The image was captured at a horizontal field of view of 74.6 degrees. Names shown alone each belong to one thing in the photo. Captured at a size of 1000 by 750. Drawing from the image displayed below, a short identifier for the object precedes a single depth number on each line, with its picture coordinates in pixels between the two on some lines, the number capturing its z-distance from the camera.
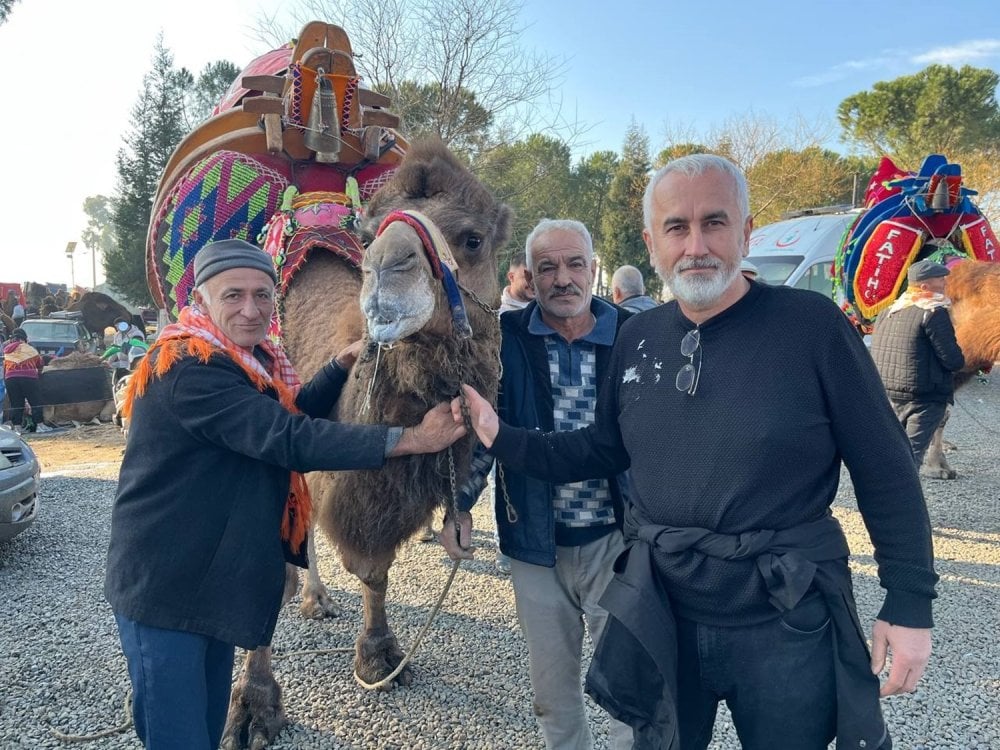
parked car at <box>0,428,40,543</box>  5.30
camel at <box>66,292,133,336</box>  25.61
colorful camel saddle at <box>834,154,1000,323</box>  7.62
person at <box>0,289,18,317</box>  26.97
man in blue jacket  2.45
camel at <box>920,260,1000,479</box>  6.42
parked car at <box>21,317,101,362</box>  18.17
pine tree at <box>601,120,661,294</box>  29.56
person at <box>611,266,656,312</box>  6.47
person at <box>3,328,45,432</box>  12.48
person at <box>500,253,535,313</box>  5.88
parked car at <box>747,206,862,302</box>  12.60
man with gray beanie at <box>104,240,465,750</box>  1.94
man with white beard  1.60
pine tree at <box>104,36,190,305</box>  33.09
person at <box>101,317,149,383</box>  12.98
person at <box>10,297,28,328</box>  22.44
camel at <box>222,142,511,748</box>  2.05
